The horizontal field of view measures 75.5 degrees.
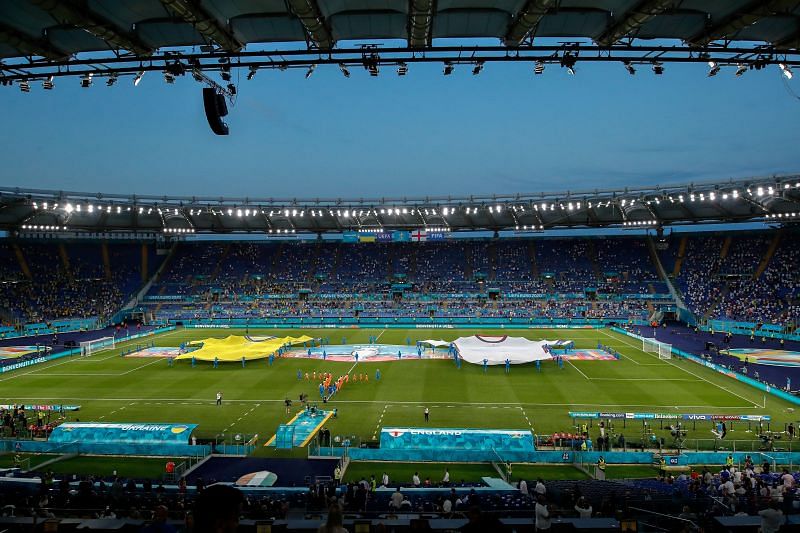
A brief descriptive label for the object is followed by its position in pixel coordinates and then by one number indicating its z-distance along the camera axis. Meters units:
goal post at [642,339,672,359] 45.78
